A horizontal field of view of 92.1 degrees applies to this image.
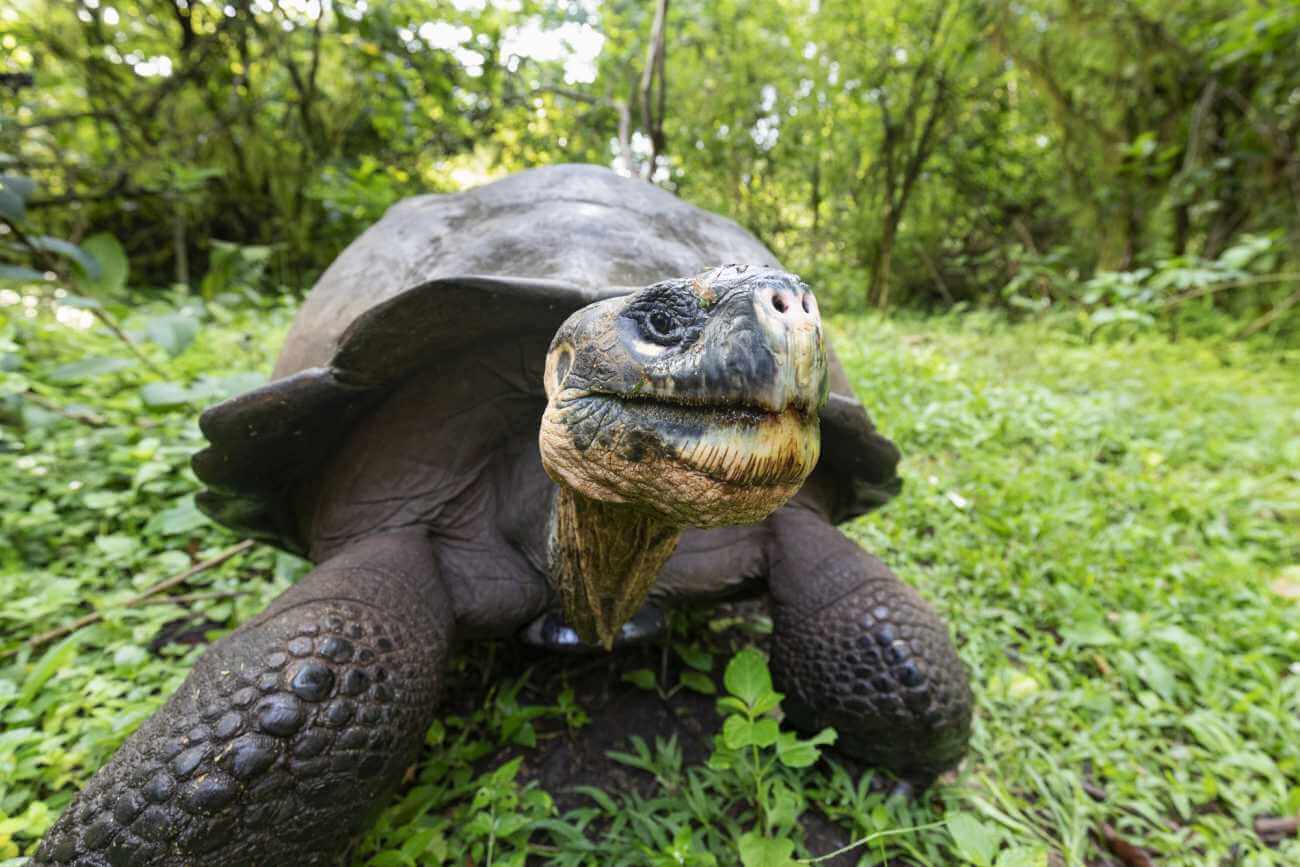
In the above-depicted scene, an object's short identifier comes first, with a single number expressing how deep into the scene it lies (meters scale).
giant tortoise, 0.72
